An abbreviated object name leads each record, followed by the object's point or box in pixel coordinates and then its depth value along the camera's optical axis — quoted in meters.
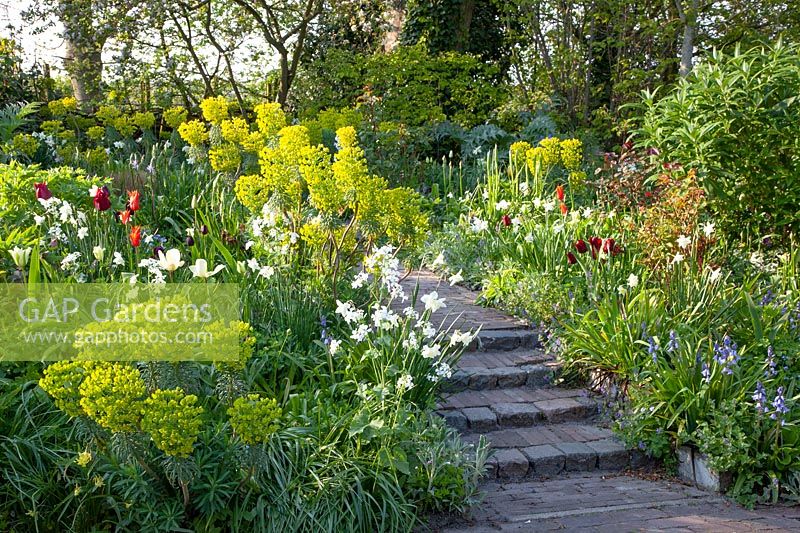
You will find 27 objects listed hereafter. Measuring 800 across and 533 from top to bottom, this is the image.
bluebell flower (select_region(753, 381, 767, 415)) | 4.11
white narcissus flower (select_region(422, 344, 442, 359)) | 3.84
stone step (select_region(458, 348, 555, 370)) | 5.33
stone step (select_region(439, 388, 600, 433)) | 4.64
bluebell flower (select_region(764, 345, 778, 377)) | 4.34
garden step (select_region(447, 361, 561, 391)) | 5.05
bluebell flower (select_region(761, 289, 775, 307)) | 5.15
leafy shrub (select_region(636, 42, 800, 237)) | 6.18
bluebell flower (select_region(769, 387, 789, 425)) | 4.02
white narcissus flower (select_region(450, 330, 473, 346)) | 3.97
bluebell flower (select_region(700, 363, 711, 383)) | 4.24
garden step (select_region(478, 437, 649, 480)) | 4.27
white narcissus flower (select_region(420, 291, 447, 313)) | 3.96
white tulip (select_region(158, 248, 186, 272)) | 3.46
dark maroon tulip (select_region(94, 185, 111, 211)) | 4.44
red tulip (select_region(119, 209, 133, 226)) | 4.40
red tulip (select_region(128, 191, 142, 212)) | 4.40
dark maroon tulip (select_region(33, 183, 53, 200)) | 4.58
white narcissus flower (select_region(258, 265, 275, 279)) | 4.46
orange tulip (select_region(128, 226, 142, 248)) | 4.14
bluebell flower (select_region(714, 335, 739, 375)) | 4.28
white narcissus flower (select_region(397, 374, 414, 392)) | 3.78
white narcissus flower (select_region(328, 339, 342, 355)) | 3.98
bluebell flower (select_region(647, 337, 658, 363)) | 4.48
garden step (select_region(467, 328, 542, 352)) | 5.53
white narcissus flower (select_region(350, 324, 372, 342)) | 4.03
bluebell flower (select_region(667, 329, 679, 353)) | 4.50
